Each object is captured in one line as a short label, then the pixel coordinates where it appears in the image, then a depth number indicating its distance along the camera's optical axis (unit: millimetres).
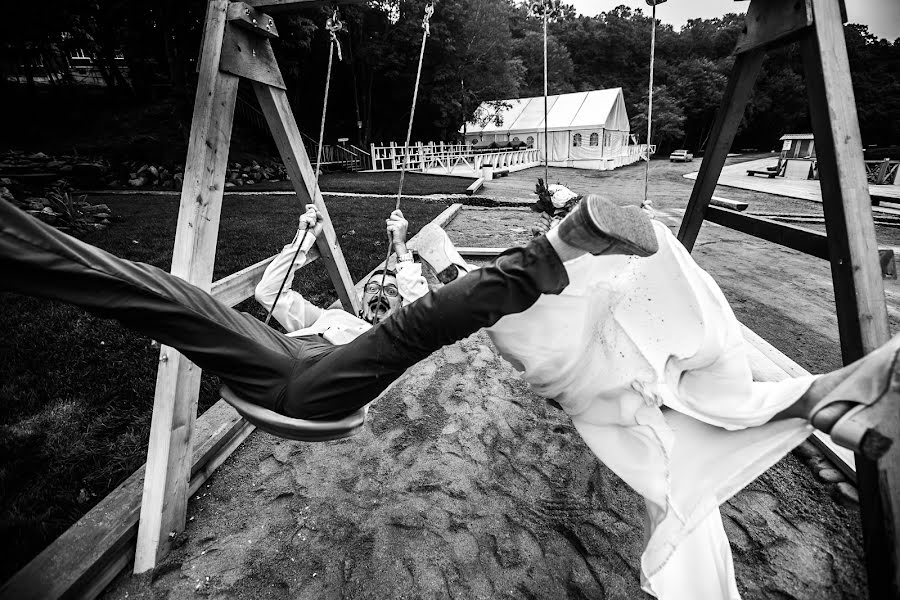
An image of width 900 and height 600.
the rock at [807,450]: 2461
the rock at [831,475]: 2264
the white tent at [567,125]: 28125
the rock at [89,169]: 11227
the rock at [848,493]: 2137
